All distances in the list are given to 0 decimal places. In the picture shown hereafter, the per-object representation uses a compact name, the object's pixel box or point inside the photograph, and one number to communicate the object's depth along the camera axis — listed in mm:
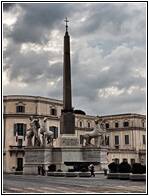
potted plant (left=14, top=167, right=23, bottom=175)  42969
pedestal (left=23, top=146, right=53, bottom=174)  37656
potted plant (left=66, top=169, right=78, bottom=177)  32019
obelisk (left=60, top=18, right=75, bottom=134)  38500
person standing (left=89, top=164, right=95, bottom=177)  32319
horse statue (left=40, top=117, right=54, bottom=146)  39469
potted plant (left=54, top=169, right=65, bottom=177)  32438
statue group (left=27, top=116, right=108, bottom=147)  39281
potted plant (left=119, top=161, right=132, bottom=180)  28125
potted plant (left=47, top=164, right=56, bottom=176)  35006
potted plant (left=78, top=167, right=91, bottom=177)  31656
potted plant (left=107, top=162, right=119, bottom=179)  28938
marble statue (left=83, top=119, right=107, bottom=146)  40312
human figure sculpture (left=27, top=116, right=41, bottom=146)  39375
